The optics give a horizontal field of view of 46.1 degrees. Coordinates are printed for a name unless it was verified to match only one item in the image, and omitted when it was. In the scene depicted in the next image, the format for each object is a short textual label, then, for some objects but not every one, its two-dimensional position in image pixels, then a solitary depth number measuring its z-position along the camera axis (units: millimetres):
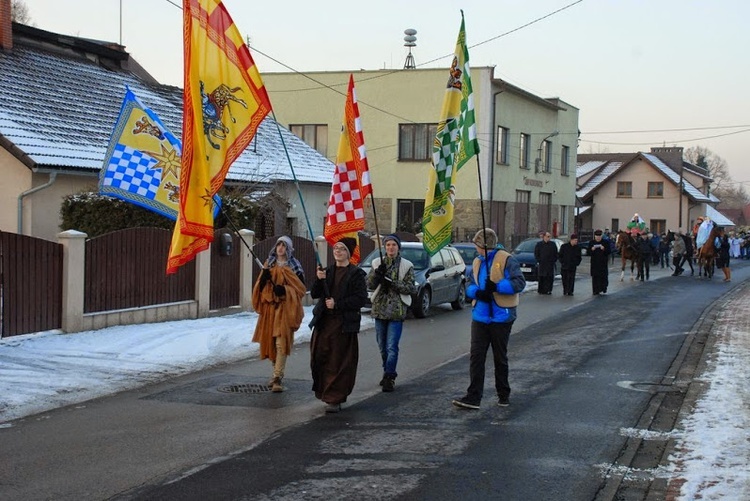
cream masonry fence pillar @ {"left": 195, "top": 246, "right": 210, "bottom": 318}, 16234
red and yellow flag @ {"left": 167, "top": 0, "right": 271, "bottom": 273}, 9344
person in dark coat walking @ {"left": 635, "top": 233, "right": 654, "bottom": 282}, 30281
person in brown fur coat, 9883
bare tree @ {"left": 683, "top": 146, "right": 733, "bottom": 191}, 132875
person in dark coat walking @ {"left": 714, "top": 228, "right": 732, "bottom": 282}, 32219
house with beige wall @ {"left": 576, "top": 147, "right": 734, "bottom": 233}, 70062
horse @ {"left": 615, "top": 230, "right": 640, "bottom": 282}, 30047
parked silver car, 18156
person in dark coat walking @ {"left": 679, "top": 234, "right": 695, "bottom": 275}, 35106
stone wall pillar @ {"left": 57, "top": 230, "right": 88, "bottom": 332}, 13031
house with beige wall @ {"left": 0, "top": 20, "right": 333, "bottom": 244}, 18562
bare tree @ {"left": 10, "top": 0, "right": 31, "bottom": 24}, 59650
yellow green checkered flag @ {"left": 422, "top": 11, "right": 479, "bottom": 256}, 11141
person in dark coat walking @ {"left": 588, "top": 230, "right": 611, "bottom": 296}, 24359
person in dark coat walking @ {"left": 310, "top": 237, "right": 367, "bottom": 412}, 8789
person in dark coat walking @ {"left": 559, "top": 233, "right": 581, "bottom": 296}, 24344
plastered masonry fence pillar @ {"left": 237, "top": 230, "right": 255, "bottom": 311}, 17656
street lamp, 46656
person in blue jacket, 8859
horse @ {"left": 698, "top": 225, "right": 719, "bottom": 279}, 31656
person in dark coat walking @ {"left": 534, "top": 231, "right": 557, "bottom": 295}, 24359
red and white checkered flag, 11578
